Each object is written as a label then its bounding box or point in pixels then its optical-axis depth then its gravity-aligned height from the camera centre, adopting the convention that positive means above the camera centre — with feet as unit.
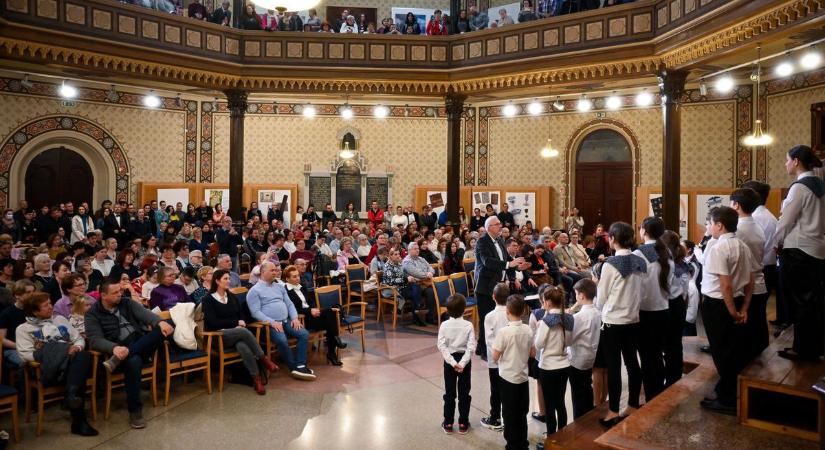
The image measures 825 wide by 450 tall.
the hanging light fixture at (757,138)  30.50 +3.89
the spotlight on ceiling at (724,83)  31.66 +6.76
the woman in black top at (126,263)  24.12 -1.90
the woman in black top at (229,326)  19.07 -3.45
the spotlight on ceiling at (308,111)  48.16 +7.98
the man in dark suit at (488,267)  20.76 -1.75
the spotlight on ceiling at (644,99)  45.73 +8.58
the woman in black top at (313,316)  21.97 -3.61
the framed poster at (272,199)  54.29 +1.33
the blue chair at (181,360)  17.95 -4.30
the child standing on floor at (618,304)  13.03 -1.88
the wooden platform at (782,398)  11.82 -3.65
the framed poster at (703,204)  43.71 +0.73
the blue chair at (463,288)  27.07 -3.25
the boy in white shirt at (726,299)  12.48 -1.73
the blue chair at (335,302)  22.47 -3.20
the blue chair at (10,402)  14.71 -4.45
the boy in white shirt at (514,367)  13.85 -3.41
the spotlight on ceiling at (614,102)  48.21 +8.73
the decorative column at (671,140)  33.55 +4.03
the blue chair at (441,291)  26.27 -3.28
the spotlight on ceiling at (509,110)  53.06 +8.89
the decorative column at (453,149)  42.57 +4.54
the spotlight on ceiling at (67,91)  39.09 +7.87
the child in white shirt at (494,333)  15.39 -2.97
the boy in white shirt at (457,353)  15.37 -3.44
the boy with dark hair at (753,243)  13.48 -0.62
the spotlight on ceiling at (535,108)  50.67 +8.71
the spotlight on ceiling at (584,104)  46.16 +8.37
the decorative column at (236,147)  41.34 +4.52
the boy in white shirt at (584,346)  13.92 -2.96
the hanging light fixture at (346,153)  50.10 +4.91
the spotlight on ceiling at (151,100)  49.39 +9.06
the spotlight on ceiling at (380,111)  49.88 +8.32
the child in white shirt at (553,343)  13.69 -2.85
